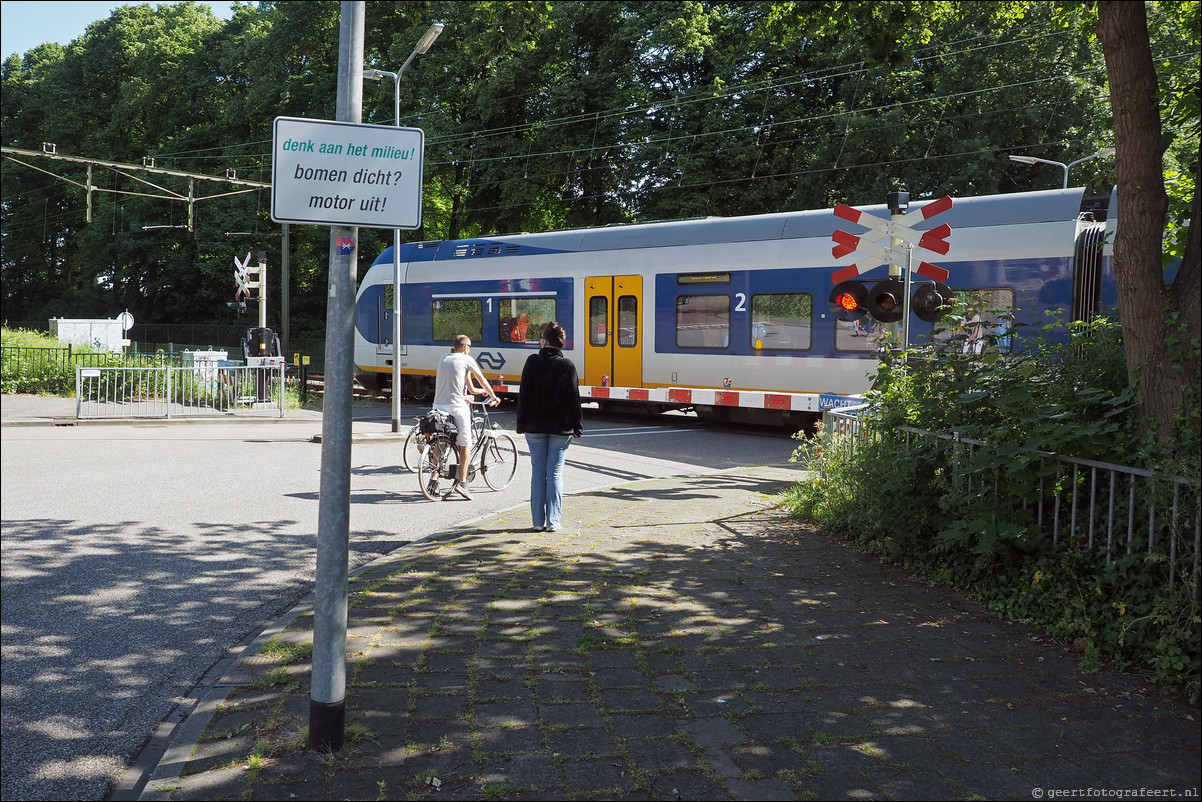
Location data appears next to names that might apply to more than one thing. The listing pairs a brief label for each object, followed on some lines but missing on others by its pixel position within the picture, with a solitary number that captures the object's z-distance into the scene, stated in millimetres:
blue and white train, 13195
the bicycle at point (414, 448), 10047
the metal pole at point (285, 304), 29919
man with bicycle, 9977
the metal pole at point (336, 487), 3746
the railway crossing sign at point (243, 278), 23281
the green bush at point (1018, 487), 4625
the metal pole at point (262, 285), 22859
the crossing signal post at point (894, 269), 8828
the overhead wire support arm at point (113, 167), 20078
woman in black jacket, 7918
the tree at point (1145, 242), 5027
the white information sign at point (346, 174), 3617
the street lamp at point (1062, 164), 22288
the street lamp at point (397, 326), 16609
